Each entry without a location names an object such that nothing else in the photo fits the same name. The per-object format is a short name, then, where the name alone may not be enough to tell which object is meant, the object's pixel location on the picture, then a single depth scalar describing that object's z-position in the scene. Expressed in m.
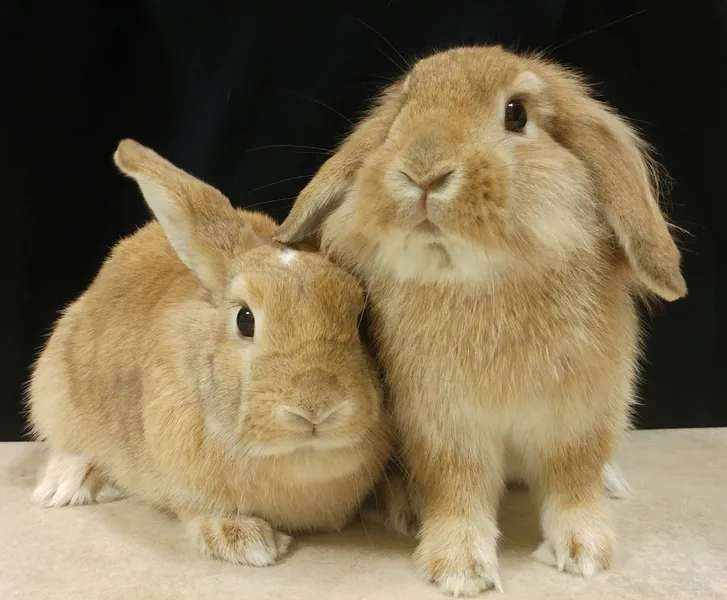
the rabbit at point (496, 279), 0.49
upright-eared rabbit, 0.51
